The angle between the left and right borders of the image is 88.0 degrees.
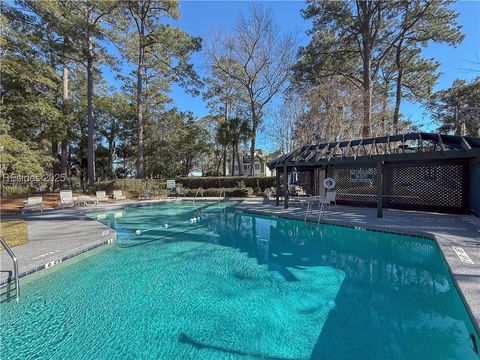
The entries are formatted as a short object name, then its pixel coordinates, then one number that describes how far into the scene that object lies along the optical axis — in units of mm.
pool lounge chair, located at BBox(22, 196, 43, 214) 12234
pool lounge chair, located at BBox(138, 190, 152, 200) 17520
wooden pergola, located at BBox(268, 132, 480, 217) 7594
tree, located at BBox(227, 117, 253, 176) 22188
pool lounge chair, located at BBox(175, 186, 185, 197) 18984
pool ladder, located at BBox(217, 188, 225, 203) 17298
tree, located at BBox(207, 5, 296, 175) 20953
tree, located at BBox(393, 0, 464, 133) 14375
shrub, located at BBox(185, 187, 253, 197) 18447
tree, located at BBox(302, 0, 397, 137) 15289
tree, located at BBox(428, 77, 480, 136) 17594
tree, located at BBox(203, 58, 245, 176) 22564
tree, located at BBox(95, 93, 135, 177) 24708
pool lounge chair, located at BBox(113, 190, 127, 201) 16172
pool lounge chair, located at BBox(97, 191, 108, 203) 15116
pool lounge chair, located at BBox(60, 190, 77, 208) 13752
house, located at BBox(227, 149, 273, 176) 36250
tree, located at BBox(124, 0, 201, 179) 19125
